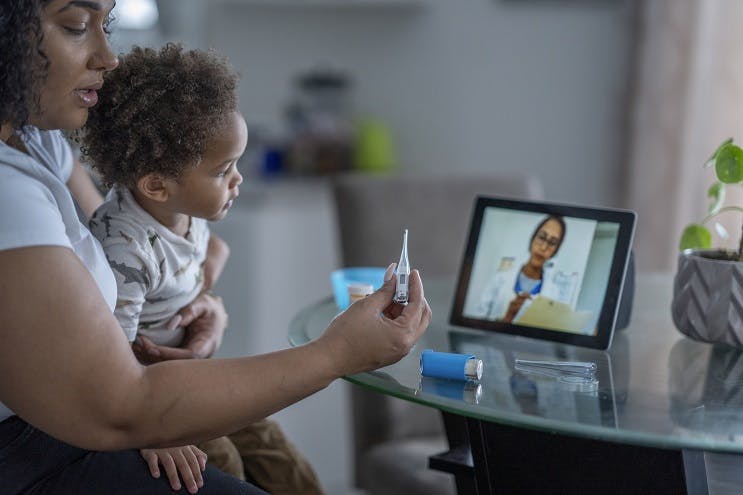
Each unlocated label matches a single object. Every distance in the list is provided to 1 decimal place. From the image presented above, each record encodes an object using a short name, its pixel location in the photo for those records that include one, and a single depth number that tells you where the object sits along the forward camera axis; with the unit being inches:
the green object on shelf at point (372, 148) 128.0
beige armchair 79.5
